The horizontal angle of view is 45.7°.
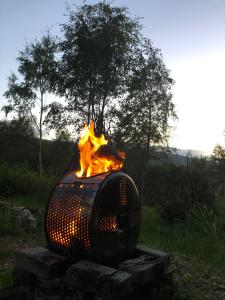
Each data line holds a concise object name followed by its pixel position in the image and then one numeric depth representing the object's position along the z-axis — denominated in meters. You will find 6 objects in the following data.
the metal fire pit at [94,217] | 2.97
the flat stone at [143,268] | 2.93
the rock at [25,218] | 6.12
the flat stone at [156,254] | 3.37
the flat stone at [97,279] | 2.68
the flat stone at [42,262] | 2.95
